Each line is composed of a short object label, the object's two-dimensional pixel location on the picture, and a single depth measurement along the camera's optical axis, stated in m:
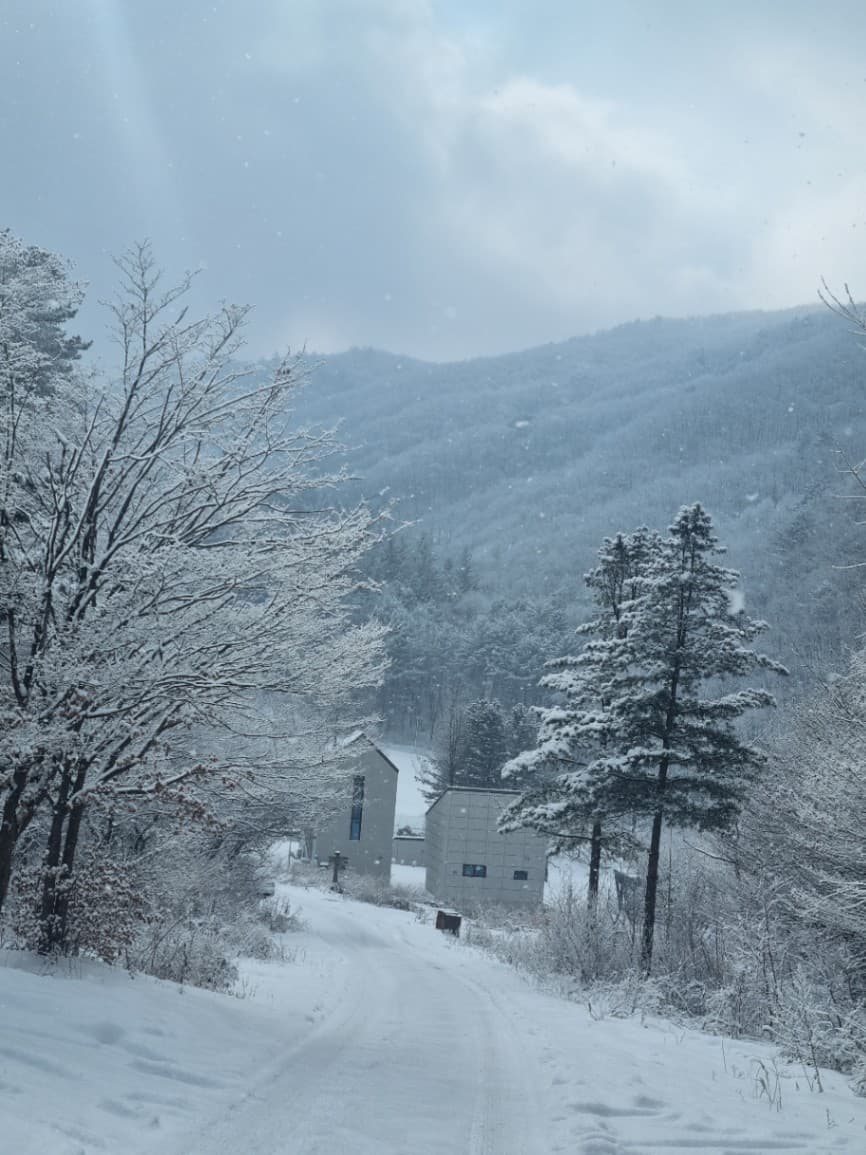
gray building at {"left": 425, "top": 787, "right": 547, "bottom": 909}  53.28
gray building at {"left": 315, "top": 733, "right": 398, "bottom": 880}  54.75
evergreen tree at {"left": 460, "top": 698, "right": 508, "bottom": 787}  65.44
